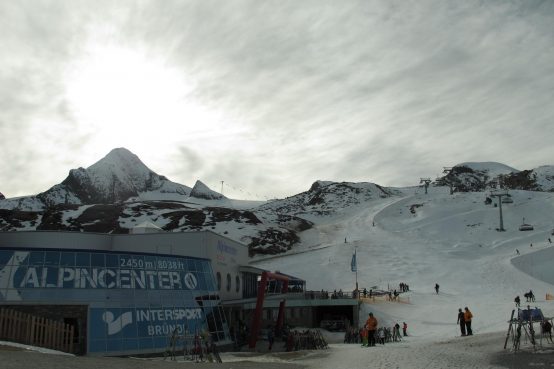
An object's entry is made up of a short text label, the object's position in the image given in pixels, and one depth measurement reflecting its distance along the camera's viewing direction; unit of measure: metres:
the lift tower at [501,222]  101.72
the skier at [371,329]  25.28
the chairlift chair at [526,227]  98.62
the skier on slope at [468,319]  27.61
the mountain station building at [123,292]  27.23
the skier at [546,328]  22.94
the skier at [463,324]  28.47
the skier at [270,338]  33.37
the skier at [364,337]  27.66
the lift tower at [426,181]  162.93
